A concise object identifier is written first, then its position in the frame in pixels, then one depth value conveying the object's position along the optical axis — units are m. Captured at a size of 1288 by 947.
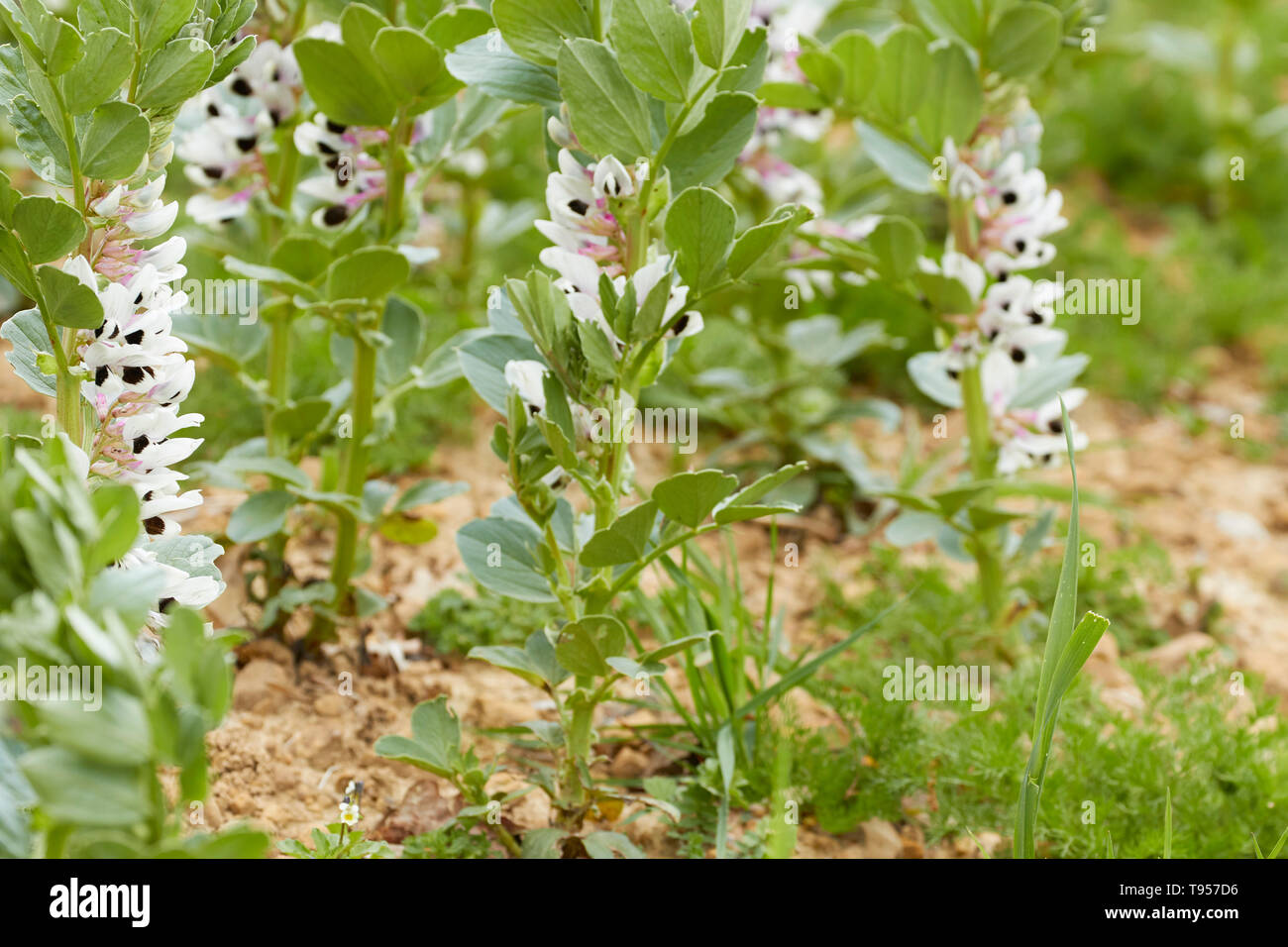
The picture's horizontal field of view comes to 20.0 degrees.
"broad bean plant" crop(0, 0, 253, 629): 2.00
